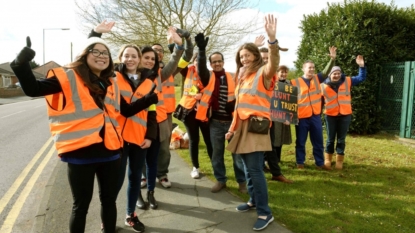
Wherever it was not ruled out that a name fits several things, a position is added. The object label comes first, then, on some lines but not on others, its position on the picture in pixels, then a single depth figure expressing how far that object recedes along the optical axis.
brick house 37.34
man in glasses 4.50
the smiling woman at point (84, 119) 2.39
